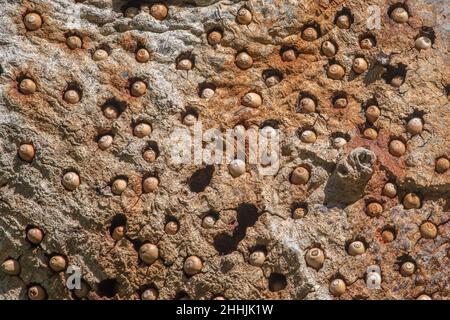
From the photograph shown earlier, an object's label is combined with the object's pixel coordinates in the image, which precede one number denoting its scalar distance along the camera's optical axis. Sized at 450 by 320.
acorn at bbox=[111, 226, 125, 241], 3.89
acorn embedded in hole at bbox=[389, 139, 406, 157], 3.92
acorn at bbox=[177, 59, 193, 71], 4.05
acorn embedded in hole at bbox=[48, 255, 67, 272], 3.92
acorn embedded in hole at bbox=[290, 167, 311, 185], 3.90
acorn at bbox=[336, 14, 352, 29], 4.11
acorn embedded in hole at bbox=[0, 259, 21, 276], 3.98
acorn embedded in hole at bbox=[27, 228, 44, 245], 3.92
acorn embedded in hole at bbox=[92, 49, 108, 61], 4.06
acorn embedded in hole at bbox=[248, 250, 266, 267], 3.81
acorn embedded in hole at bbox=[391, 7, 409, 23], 4.10
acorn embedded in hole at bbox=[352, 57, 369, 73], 4.05
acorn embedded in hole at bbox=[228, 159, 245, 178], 3.91
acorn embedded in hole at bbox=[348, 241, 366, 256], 3.82
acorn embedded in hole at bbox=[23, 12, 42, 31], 4.06
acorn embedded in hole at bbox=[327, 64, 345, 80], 4.05
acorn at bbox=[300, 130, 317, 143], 3.95
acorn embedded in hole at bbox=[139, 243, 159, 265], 3.86
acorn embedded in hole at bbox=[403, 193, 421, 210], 3.89
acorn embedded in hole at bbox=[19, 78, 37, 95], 3.98
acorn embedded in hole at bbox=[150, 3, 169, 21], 4.11
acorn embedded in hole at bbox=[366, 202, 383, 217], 3.87
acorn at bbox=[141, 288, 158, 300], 3.87
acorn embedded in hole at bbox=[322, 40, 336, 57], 4.07
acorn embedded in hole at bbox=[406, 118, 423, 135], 3.95
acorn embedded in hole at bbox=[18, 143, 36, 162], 3.93
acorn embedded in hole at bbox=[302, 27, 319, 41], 4.09
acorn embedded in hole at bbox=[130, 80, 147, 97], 4.01
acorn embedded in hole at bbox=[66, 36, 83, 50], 4.08
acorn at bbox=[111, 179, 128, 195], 3.90
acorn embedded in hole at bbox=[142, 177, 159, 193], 3.90
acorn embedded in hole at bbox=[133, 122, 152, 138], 3.96
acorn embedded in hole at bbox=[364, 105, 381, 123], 3.99
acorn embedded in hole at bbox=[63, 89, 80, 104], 3.99
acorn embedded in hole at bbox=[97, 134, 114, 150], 3.95
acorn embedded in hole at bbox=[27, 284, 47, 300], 3.96
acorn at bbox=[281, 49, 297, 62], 4.07
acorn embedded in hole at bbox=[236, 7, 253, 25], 4.07
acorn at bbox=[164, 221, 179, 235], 3.88
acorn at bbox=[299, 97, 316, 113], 4.00
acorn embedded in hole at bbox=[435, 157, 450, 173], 3.90
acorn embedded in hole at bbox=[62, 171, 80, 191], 3.90
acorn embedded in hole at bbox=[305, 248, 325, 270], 3.79
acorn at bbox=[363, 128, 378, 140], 3.96
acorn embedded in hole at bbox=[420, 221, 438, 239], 3.85
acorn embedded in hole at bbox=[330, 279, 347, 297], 3.77
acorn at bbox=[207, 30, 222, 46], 4.08
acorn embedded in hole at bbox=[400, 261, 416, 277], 3.81
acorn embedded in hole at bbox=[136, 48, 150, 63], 4.07
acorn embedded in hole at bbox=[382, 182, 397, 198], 3.89
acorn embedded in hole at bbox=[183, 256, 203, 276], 3.83
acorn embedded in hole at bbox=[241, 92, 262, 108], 4.01
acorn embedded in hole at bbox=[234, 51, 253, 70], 4.06
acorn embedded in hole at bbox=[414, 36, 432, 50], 4.07
